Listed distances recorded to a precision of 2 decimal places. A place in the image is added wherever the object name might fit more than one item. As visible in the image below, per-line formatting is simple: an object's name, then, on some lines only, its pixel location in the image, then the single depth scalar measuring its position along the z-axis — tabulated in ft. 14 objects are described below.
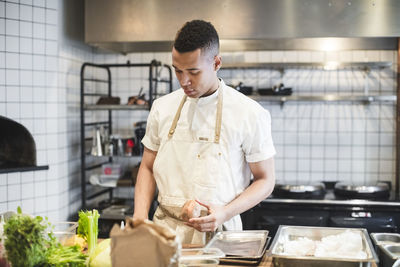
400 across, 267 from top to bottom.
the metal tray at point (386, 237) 6.93
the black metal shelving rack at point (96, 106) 13.24
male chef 7.38
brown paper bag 4.58
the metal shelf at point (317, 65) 13.17
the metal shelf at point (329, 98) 13.08
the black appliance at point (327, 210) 12.27
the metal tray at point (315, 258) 5.35
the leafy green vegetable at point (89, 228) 6.13
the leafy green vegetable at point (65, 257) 5.19
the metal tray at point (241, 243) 5.91
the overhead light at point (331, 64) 13.25
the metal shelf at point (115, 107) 13.17
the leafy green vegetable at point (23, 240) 4.87
